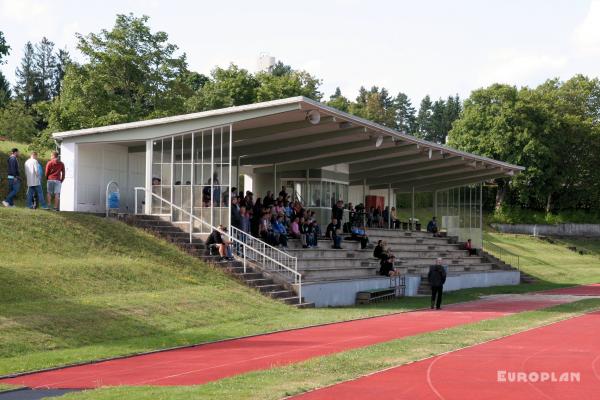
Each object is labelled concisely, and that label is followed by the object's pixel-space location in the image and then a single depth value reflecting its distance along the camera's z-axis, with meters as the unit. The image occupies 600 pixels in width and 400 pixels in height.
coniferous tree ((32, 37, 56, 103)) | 116.88
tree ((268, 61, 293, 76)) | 125.19
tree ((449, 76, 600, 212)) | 80.44
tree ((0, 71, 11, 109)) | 100.09
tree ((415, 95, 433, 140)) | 152.74
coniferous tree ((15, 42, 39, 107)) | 116.25
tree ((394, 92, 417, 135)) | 156.41
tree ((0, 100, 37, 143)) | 71.25
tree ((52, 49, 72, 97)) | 117.44
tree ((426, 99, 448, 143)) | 151.00
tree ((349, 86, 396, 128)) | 103.00
